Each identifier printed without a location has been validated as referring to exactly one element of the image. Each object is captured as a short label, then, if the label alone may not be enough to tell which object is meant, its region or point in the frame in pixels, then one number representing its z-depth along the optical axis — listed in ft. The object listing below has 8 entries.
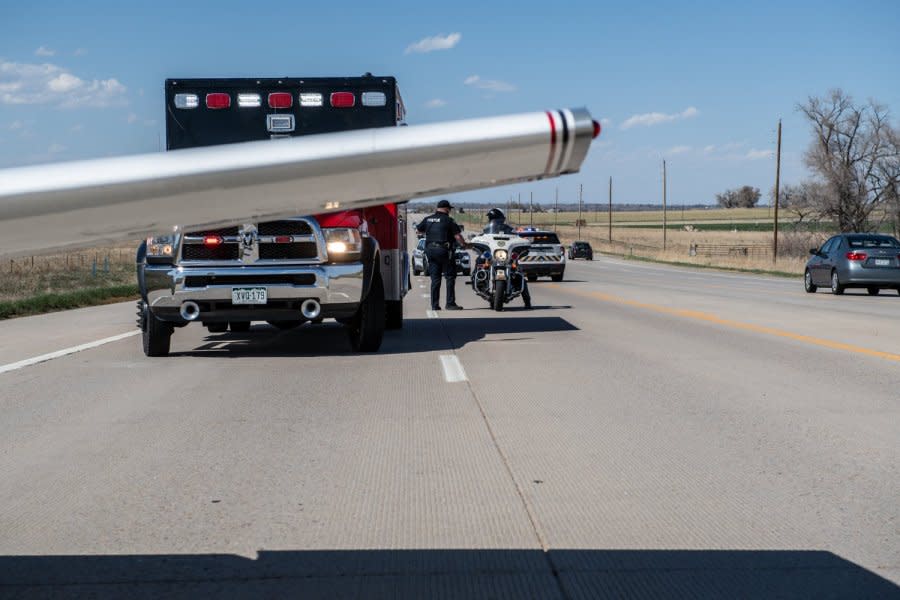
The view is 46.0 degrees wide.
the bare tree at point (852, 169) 223.10
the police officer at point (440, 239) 59.62
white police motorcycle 62.34
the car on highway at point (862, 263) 85.40
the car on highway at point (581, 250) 246.27
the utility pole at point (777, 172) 197.57
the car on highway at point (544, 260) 109.40
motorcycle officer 59.67
